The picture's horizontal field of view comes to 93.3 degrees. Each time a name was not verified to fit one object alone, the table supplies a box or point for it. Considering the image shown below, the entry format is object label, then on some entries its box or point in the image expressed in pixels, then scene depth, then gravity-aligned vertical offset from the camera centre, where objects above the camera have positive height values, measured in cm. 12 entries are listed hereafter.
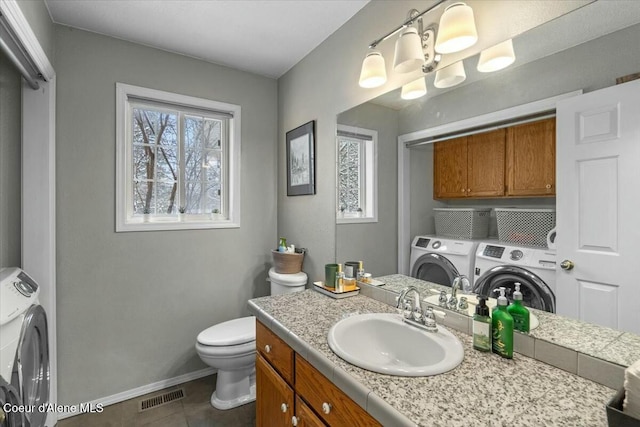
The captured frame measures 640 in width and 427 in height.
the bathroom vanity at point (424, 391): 69 -45
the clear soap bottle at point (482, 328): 97 -37
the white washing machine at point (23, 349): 115 -58
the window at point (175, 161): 207 +40
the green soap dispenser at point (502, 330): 93 -36
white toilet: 185 -87
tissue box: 54 -38
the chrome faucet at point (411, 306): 119 -38
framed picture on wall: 212 +41
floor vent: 197 -124
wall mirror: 82 +42
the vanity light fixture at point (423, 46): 111 +69
